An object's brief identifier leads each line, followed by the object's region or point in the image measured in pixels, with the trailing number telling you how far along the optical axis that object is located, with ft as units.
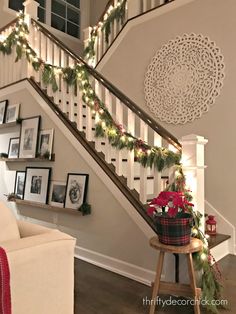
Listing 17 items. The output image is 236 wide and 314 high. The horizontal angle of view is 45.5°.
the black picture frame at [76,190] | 10.12
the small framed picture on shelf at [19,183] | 12.92
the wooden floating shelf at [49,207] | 10.19
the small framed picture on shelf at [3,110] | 14.11
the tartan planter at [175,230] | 6.06
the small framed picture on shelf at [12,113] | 13.37
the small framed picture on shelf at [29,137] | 12.25
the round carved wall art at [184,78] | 11.27
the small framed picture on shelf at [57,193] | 10.96
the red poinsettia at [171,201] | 6.19
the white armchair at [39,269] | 4.00
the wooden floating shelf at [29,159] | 11.48
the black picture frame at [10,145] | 13.23
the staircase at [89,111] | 8.55
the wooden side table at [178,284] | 6.02
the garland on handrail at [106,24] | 14.80
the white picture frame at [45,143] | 11.58
